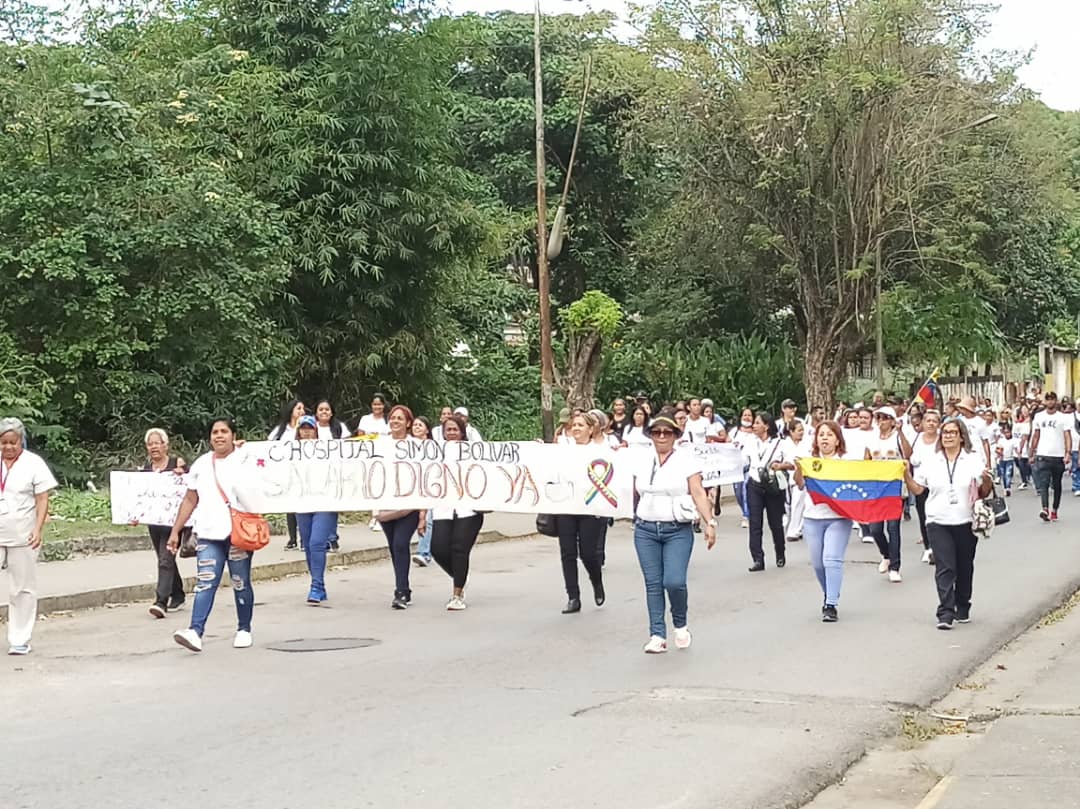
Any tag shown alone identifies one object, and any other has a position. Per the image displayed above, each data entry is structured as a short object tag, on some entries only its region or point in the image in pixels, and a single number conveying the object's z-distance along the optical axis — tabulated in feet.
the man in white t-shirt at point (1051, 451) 73.87
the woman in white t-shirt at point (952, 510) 39.09
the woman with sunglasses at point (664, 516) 34.86
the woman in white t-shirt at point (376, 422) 60.70
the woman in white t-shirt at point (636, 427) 58.08
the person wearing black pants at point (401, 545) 43.93
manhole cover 36.68
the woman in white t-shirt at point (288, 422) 52.65
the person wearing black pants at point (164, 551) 43.09
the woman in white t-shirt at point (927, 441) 41.22
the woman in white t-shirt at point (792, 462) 54.08
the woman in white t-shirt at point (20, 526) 36.11
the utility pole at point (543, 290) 91.25
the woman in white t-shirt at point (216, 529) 35.91
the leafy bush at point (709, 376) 135.85
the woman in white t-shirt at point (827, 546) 40.86
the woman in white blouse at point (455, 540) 43.04
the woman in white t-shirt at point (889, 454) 50.14
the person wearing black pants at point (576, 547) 42.96
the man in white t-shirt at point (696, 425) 70.07
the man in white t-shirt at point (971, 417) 80.07
